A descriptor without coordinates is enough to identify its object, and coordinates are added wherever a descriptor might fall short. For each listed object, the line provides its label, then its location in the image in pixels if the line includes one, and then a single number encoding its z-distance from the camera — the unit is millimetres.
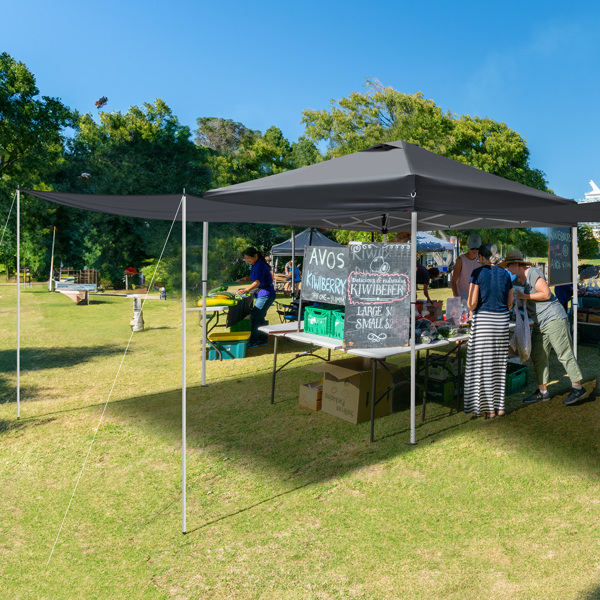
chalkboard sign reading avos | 5293
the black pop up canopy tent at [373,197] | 4180
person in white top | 7590
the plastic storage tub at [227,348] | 8547
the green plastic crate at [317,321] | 5453
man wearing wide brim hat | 5582
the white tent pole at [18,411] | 5539
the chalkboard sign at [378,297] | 4918
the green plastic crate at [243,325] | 9405
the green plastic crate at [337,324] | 5270
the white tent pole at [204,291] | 6824
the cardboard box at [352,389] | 5203
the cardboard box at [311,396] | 5652
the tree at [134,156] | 30094
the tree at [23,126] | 18844
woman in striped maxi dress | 5168
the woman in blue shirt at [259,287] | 8805
